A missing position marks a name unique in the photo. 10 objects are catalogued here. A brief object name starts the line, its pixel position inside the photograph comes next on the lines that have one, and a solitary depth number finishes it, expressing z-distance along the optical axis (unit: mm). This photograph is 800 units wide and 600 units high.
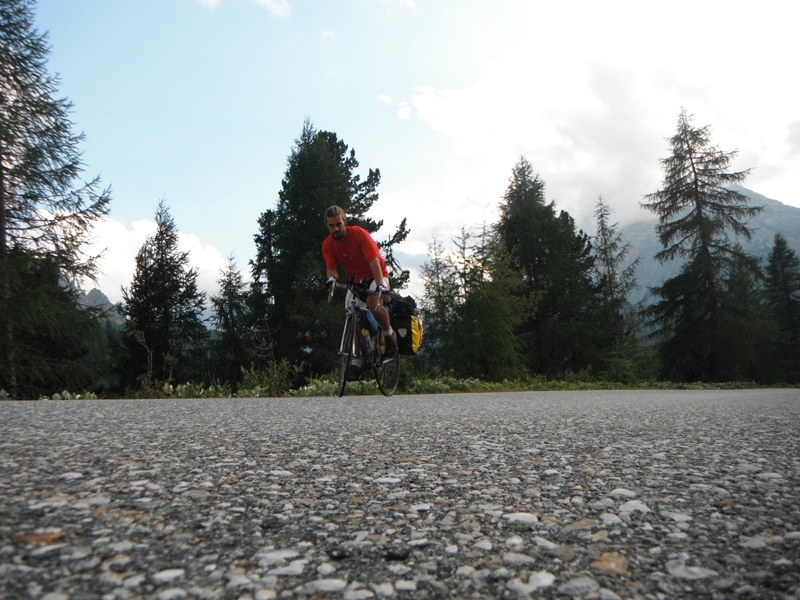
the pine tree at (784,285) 45125
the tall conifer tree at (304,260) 23562
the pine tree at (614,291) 23906
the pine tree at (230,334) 28094
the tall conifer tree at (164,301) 30672
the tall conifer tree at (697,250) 27609
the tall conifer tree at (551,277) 29906
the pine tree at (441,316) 19156
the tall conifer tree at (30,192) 14742
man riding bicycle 7109
